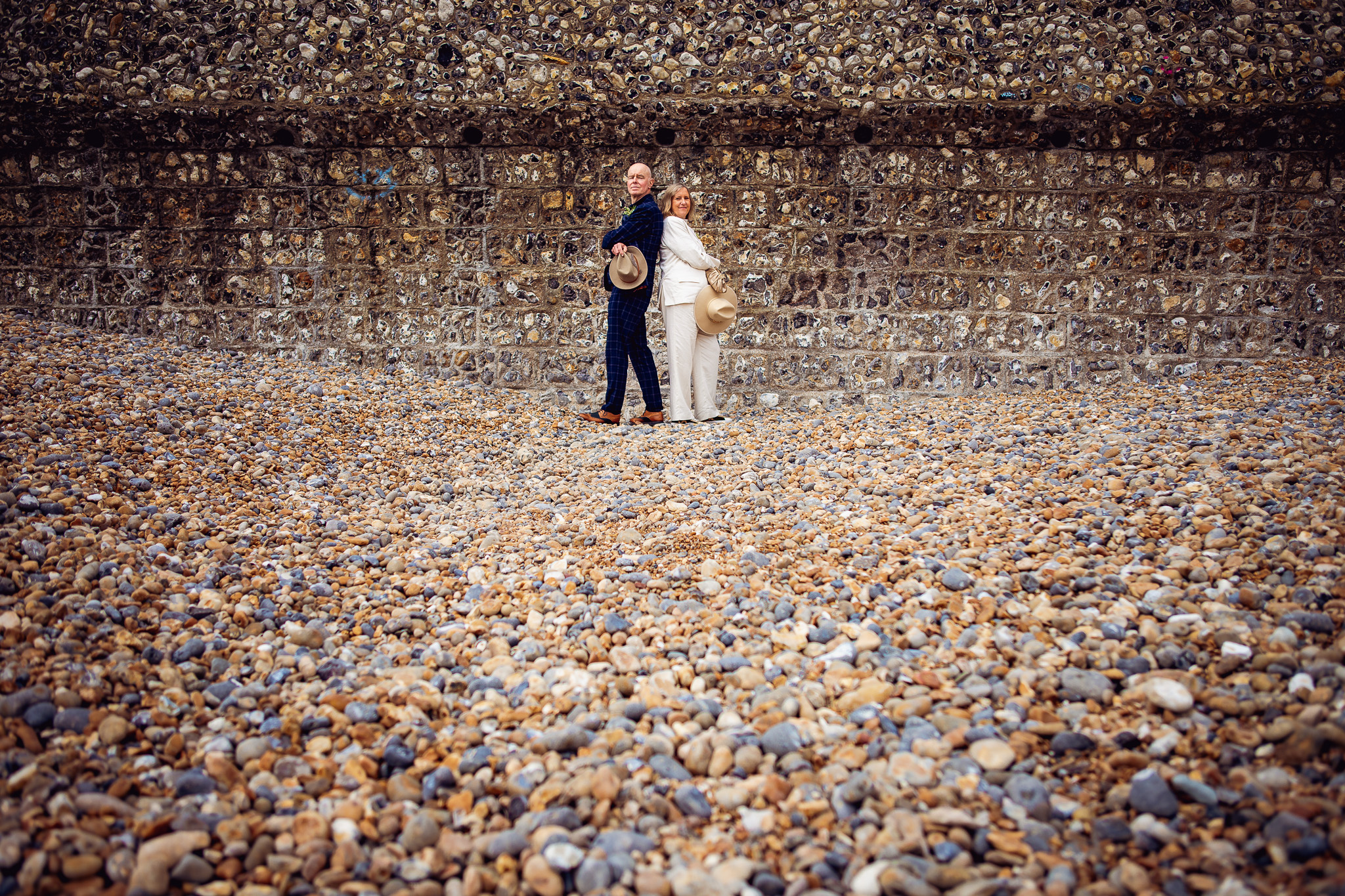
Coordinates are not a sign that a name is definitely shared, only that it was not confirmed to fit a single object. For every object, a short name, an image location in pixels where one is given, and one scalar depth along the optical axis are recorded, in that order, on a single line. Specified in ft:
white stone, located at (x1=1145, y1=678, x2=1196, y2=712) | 5.23
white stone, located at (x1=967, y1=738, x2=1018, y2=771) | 4.94
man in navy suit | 16.51
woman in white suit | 17.01
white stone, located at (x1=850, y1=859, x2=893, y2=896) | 4.08
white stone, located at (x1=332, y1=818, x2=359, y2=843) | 4.59
